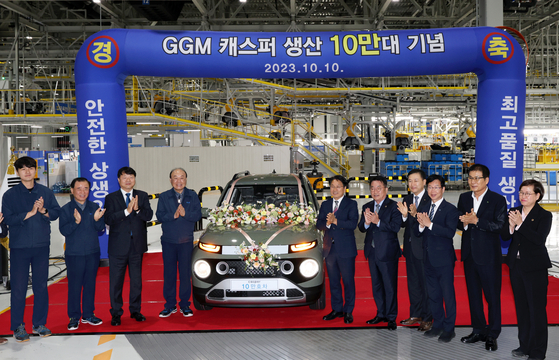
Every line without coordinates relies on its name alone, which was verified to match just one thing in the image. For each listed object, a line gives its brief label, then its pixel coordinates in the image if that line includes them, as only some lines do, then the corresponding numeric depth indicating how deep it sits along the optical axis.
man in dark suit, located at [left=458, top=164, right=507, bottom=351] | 4.00
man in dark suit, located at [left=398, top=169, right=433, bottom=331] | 4.41
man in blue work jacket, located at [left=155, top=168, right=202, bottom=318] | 4.96
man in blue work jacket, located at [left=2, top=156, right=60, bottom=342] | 4.40
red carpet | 4.75
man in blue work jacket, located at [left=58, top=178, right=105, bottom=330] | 4.56
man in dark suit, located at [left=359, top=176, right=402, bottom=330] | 4.48
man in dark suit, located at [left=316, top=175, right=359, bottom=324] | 4.67
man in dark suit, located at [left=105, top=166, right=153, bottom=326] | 4.73
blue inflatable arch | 7.11
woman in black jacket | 3.66
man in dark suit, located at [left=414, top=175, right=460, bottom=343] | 4.14
